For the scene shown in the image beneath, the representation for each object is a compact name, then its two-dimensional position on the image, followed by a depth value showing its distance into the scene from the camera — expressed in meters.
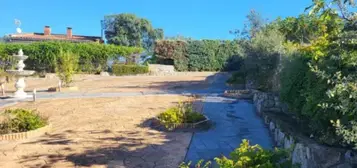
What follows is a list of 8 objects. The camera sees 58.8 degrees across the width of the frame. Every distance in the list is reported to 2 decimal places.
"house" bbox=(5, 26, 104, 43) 40.00
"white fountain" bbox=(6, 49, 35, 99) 12.75
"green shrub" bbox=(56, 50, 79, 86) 14.97
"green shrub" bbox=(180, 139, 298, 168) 3.36
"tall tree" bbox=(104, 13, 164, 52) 39.97
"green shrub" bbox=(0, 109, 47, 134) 6.98
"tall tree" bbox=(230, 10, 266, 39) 19.73
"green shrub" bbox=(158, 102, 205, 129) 7.34
